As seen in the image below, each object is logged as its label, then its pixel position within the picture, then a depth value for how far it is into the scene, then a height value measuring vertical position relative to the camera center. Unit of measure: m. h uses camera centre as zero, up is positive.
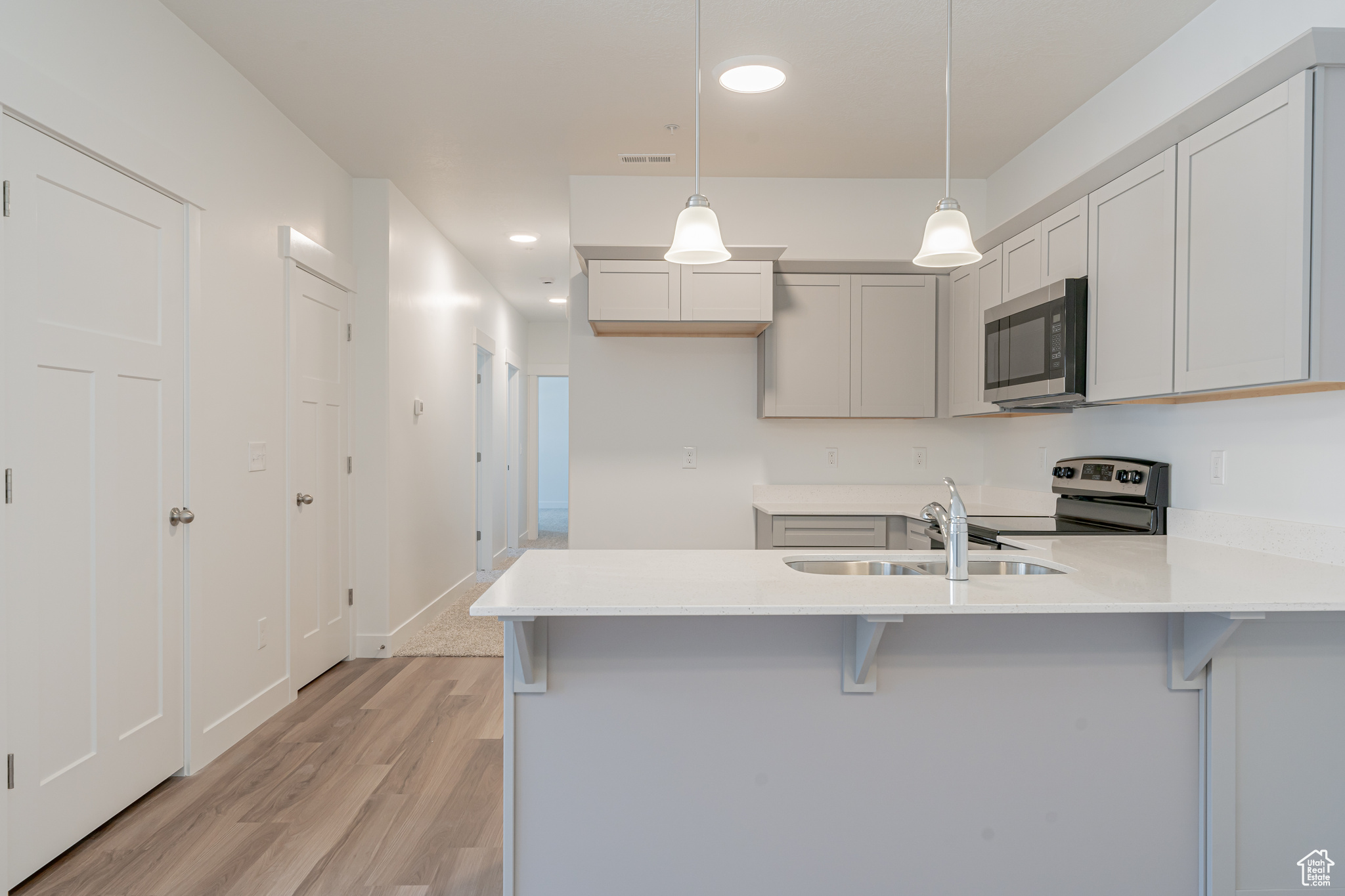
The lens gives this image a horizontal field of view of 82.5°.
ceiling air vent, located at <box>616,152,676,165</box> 3.81 +1.43
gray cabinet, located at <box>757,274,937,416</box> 3.94 +0.51
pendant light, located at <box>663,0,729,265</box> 2.02 +0.56
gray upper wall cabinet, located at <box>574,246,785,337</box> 3.76 +0.75
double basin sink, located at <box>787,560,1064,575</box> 2.11 -0.34
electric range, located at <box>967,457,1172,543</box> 2.78 -0.22
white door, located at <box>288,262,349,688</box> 3.54 -0.18
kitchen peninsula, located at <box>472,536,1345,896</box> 1.79 -0.72
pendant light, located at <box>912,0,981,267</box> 1.98 +0.54
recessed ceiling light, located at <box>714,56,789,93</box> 2.07 +1.03
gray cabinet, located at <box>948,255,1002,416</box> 3.53 +0.55
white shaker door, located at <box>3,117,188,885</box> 1.99 -0.15
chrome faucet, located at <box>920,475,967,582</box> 1.85 -0.21
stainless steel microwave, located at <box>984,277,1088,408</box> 2.76 +0.38
